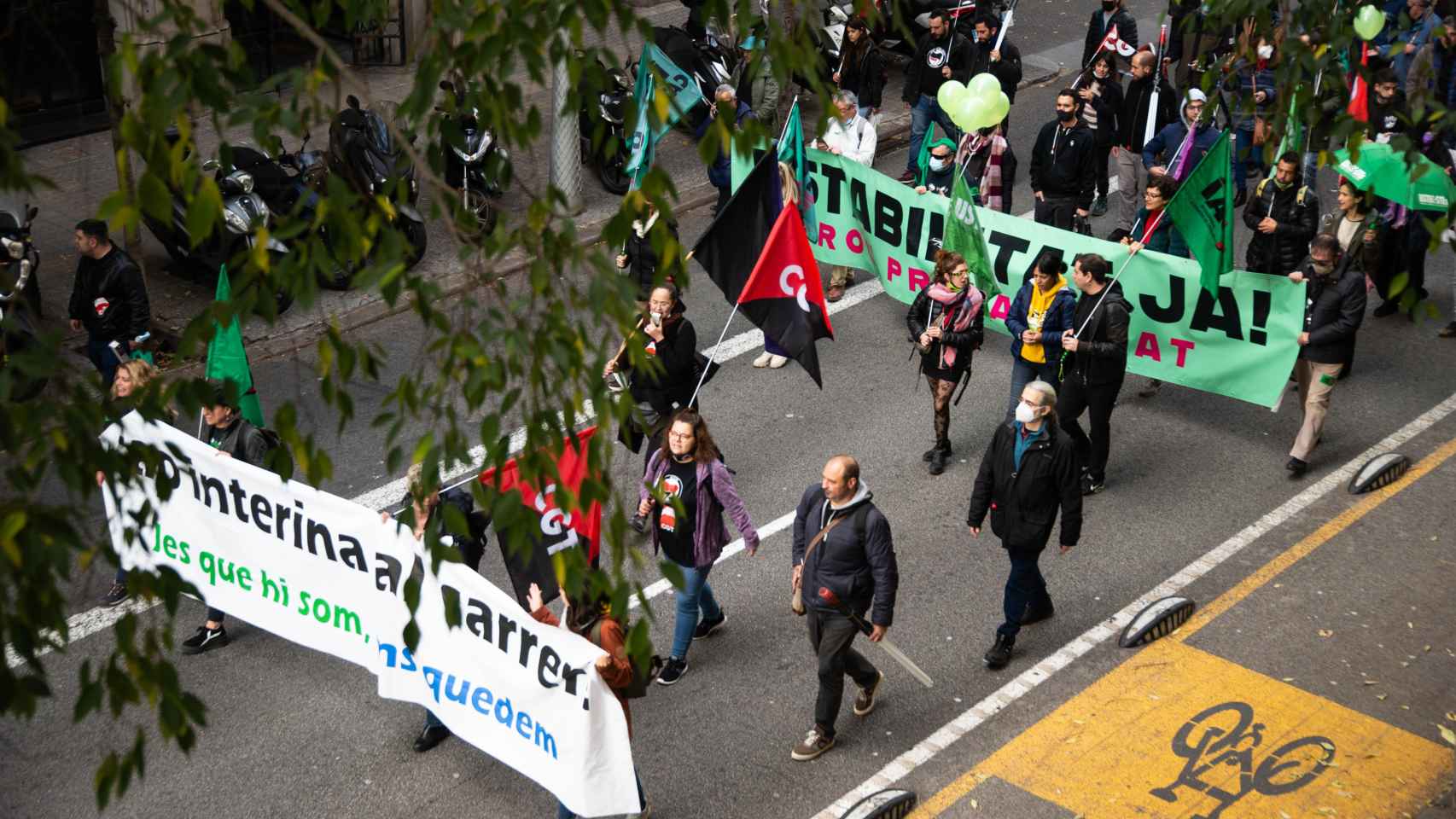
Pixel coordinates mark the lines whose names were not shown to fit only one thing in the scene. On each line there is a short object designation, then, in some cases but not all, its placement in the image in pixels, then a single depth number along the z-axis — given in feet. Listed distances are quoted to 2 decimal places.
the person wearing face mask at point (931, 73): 52.54
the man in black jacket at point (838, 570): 25.93
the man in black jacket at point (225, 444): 29.04
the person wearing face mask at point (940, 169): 44.78
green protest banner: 35.88
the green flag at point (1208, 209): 35.37
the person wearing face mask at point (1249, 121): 50.85
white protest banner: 23.99
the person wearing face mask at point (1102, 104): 50.37
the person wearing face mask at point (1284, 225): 39.68
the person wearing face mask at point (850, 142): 44.83
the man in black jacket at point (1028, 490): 28.27
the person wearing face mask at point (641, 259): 39.88
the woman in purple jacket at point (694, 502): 27.89
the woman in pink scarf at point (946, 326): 35.29
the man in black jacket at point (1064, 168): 44.80
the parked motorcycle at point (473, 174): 48.11
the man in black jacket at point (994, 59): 54.24
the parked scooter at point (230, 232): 42.11
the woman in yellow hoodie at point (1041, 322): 34.76
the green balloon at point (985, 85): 42.63
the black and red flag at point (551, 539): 26.76
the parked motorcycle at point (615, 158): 51.67
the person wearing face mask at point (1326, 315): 34.65
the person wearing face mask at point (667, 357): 33.30
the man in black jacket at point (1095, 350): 33.99
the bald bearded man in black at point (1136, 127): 49.83
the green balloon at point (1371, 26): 40.81
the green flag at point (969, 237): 38.24
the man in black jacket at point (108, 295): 36.50
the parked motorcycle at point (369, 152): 44.62
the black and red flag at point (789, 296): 32.58
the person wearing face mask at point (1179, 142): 45.57
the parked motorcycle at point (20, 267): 36.27
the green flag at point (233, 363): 31.65
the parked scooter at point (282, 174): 43.60
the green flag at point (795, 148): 39.75
